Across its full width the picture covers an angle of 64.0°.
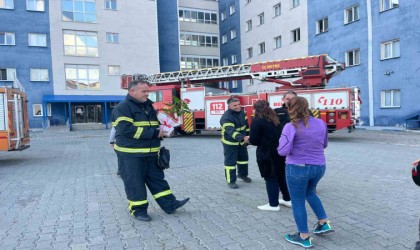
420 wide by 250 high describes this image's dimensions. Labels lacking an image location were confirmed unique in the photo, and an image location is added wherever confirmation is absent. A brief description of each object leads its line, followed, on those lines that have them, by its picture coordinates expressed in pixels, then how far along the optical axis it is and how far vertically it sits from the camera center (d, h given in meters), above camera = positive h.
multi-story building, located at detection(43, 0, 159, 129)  28.61 +5.43
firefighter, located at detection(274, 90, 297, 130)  4.71 -0.13
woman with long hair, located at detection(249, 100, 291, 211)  4.50 -0.54
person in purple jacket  3.47 -0.51
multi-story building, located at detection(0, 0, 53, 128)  26.98 +5.34
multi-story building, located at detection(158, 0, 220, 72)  36.59 +8.36
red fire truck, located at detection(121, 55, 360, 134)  12.95 +0.78
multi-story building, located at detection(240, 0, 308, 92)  25.93 +6.44
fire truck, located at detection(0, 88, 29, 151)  9.47 -0.17
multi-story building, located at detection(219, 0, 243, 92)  35.19 +8.00
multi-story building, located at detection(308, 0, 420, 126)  18.06 +3.10
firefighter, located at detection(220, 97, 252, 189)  6.06 -0.51
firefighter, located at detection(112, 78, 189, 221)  4.35 -0.47
